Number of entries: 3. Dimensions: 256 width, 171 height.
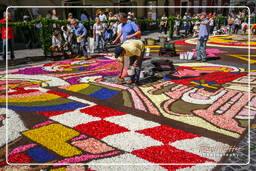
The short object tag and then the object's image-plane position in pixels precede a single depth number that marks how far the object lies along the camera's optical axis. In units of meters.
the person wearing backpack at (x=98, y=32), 13.08
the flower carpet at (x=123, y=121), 3.25
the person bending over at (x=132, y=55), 6.20
